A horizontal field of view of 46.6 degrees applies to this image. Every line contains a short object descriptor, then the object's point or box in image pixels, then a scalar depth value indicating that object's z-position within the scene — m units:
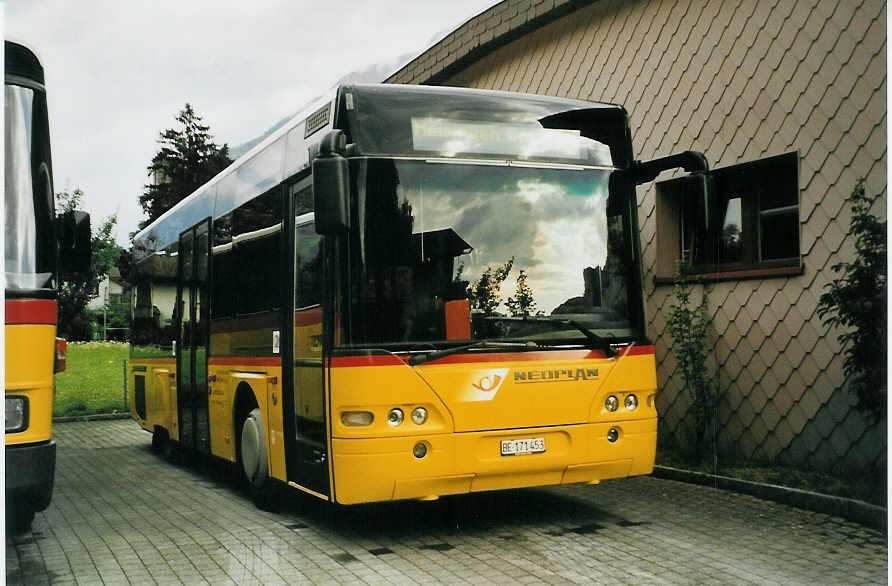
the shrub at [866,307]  7.82
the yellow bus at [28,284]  6.26
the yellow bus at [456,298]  6.83
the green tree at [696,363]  10.30
